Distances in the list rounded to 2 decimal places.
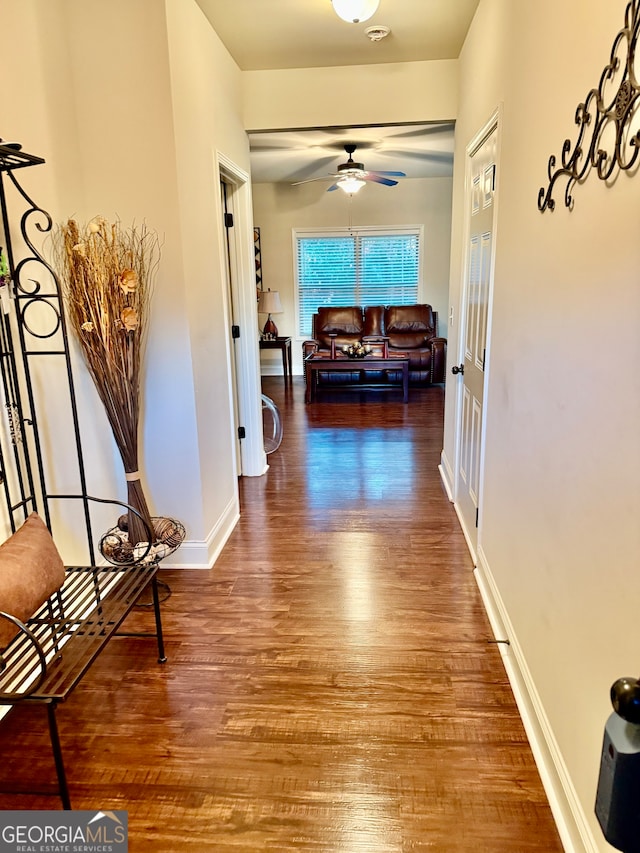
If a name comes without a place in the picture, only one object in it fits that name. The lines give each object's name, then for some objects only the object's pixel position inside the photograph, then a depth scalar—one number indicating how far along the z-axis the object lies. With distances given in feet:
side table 26.30
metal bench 4.99
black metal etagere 6.61
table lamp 25.26
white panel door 8.94
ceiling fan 18.72
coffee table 22.95
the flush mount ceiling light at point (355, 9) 7.62
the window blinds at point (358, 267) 27.22
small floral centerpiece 23.53
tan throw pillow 5.57
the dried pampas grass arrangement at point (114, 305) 7.55
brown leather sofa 24.49
